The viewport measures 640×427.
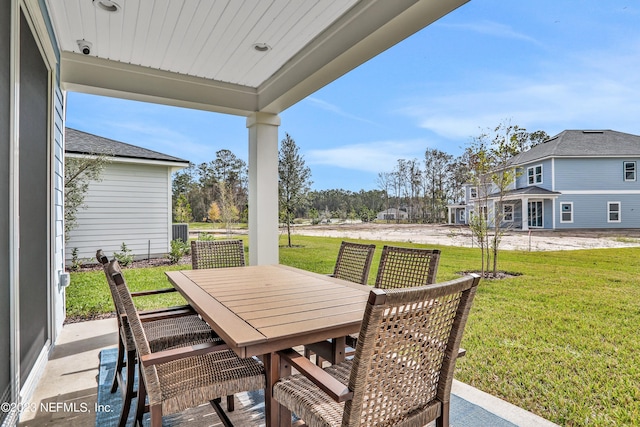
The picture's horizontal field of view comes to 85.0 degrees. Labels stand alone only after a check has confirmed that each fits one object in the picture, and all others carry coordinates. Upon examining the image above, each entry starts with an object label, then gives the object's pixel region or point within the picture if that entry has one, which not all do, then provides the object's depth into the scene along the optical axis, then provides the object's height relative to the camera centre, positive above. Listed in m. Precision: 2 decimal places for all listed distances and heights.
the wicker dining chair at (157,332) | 1.83 -0.74
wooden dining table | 1.39 -0.48
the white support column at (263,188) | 4.35 +0.32
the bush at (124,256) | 6.73 -0.82
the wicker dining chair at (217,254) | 3.25 -0.39
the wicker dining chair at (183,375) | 1.39 -0.74
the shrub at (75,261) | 6.43 -0.86
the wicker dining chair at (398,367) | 1.08 -0.54
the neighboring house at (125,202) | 6.79 +0.25
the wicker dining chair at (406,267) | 2.28 -0.38
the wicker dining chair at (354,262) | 2.75 -0.41
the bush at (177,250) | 7.17 -0.76
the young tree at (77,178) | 6.04 +0.65
